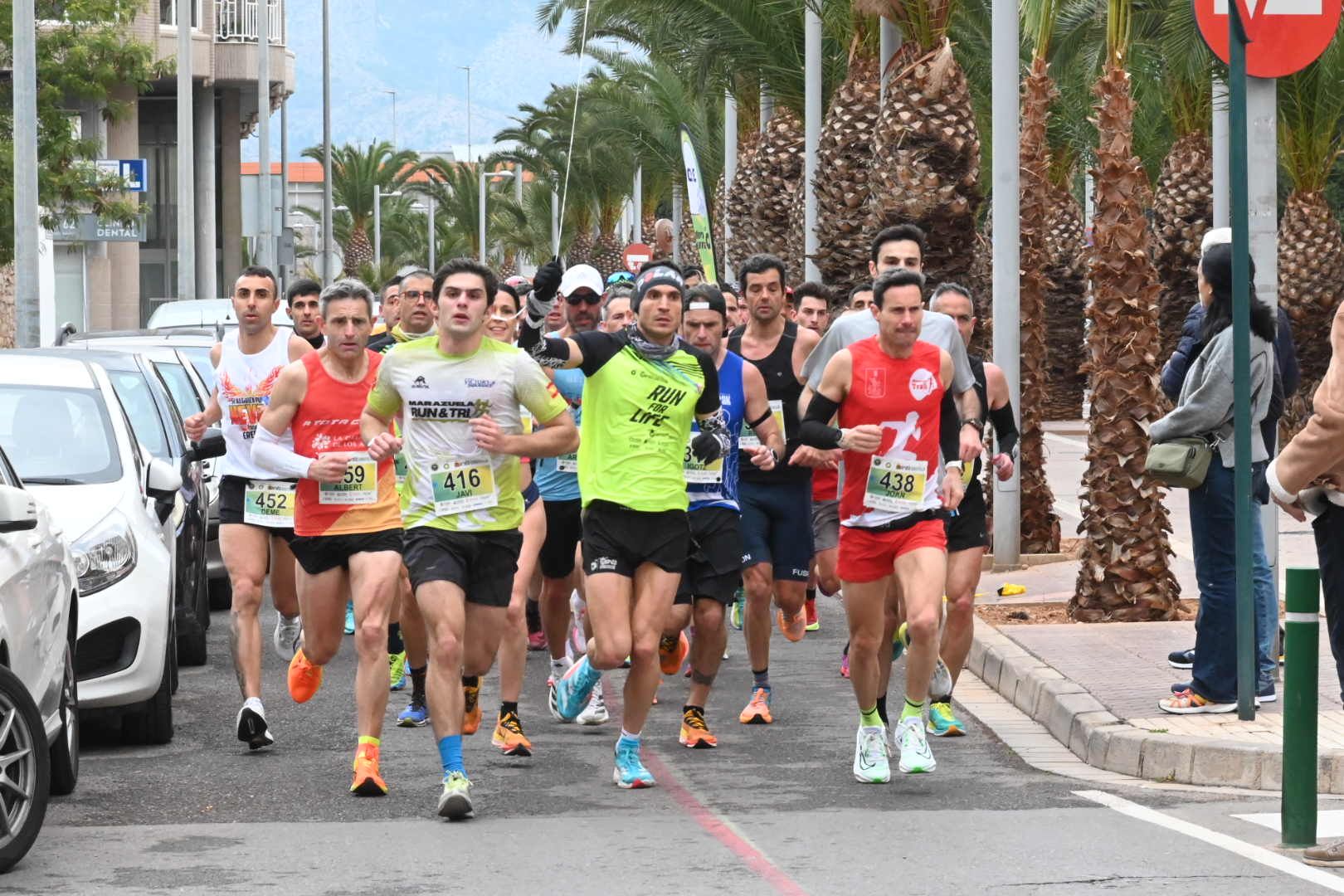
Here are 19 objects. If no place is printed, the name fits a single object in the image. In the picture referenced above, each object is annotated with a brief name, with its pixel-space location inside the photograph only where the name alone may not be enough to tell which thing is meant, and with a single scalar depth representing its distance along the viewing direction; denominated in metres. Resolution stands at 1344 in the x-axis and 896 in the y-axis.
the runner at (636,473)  17.52
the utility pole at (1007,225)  31.95
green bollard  14.37
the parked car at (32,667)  14.03
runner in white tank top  19.87
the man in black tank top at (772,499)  21.47
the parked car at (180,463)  23.73
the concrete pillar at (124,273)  111.44
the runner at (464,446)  16.78
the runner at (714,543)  19.64
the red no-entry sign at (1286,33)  19.45
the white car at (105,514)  18.86
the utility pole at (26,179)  50.31
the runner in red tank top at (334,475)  18.14
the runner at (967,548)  19.59
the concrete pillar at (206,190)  85.31
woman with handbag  19.72
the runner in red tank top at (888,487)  17.69
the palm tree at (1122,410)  26.34
